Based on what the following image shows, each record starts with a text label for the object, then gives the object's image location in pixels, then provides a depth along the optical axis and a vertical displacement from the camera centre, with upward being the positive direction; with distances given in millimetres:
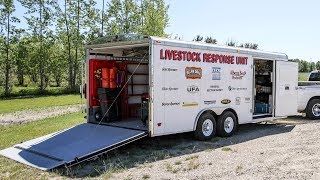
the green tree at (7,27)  23887 +5132
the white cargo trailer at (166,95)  6351 -297
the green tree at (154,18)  25941 +6689
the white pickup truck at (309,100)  10766 -605
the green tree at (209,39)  36307 +6311
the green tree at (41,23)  25696 +5874
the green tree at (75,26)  27348 +5882
